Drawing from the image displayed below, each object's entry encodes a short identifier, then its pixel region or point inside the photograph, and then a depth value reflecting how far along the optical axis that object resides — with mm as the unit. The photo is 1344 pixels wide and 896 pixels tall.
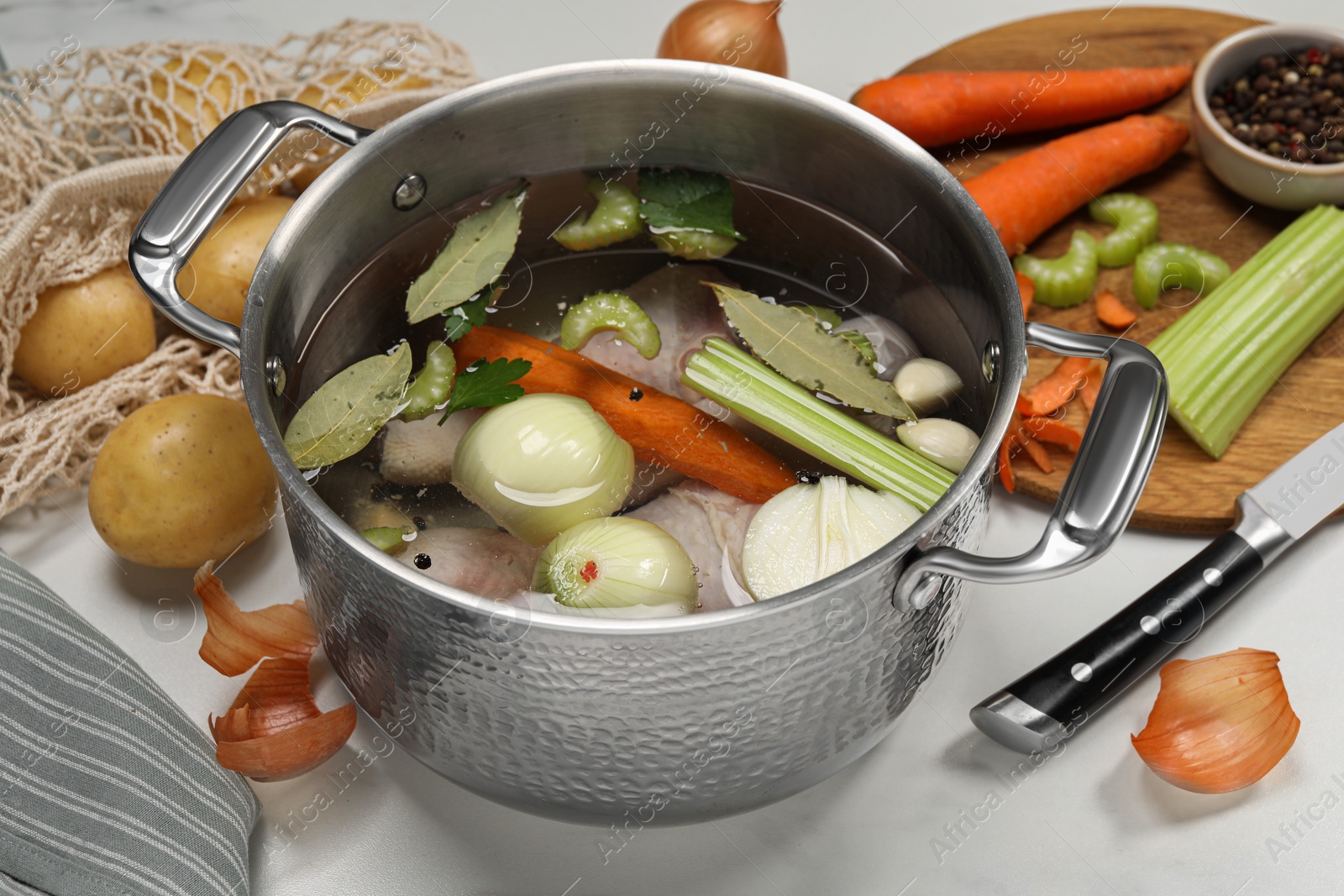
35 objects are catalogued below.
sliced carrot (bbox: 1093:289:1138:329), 1143
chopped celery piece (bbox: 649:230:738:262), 988
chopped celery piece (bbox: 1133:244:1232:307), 1145
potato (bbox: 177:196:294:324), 1058
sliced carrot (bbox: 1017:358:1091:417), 1060
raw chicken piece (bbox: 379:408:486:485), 845
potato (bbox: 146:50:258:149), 1136
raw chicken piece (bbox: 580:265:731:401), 918
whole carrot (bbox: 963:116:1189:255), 1175
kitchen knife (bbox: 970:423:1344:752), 875
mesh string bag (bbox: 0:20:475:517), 1002
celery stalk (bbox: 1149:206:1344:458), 1048
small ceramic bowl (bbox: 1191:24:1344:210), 1153
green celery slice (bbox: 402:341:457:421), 865
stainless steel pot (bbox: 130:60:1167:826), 617
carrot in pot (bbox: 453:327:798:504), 848
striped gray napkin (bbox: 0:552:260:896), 733
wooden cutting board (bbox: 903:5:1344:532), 1026
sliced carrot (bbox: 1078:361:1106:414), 1076
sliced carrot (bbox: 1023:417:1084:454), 1038
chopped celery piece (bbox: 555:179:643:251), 978
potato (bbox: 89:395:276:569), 910
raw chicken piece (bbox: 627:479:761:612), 783
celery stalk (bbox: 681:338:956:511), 816
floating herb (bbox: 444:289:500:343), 916
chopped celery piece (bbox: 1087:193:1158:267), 1181
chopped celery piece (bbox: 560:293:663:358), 927
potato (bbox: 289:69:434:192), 1195
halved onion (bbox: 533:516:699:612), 735
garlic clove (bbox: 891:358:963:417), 875
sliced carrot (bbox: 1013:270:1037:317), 1128
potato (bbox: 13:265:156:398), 1024
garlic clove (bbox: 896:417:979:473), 829
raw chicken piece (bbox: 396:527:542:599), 784
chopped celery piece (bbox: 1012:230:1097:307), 1154
